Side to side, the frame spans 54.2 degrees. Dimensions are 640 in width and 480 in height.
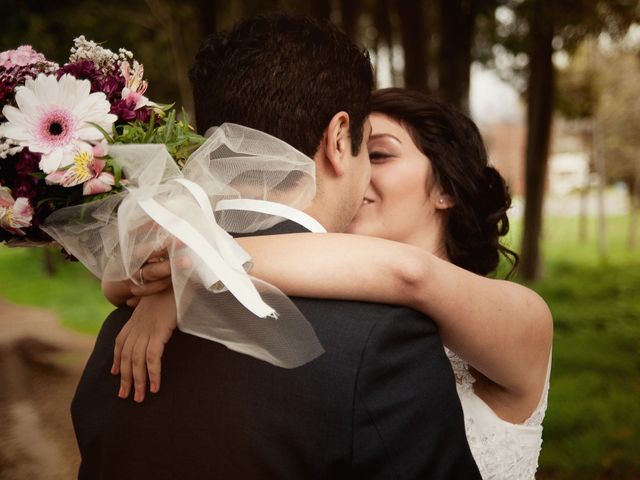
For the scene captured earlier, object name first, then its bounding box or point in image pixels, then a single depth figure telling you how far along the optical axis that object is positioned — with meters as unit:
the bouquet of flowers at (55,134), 1.42
